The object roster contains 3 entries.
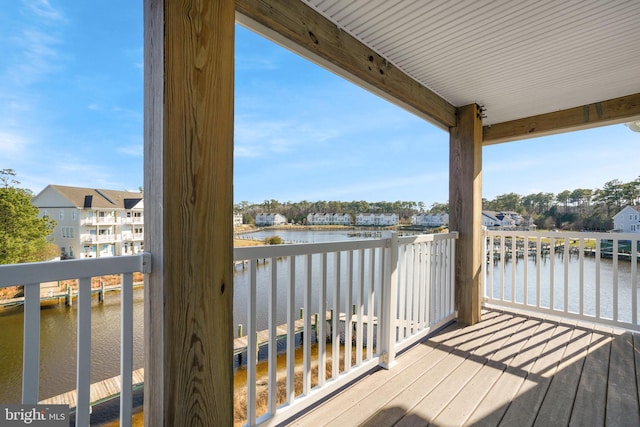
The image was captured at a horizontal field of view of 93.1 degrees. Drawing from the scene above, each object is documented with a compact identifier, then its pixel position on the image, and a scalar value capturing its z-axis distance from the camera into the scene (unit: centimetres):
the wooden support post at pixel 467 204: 324
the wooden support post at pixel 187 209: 104
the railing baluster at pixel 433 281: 300
